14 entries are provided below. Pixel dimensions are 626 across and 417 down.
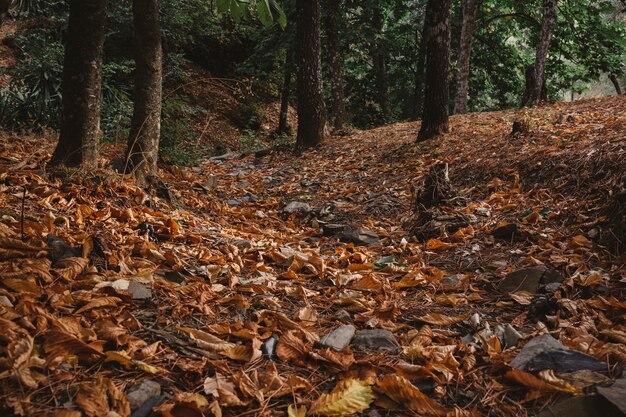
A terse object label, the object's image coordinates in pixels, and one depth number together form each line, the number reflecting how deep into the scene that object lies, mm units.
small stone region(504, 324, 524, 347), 1861
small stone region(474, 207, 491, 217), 3766
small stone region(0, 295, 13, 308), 1633
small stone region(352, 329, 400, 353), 1825
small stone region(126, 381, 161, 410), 1322
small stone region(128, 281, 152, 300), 1974
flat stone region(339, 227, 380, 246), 3611
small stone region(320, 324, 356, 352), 1778
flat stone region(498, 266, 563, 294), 2410
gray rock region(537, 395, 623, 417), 1281
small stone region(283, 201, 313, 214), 4793
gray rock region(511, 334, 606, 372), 1530
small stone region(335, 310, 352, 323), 2105
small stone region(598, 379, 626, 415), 1254
